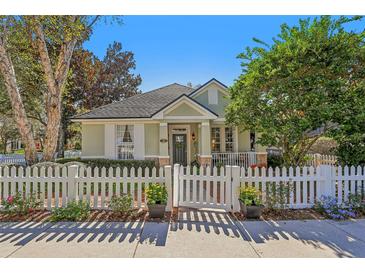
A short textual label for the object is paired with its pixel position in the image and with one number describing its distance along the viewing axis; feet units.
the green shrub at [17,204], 17.63
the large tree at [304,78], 20.70
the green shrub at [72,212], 16.63
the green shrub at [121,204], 17.61
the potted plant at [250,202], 16.92
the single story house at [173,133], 38.88
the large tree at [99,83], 63.26
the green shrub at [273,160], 42.45
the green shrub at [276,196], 18.03
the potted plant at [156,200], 16.90
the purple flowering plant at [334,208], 16.93
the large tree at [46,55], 28.19
